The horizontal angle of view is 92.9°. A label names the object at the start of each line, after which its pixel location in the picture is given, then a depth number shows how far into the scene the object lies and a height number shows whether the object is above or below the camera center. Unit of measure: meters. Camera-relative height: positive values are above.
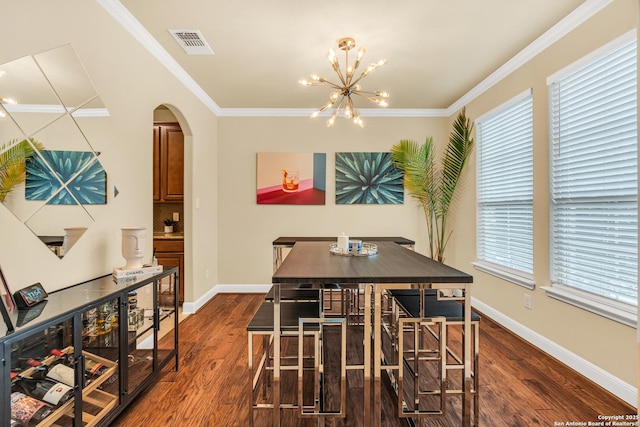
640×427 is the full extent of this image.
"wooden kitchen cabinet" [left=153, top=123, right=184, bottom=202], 3.88 +0.69
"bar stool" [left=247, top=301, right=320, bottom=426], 1.57 -0.58
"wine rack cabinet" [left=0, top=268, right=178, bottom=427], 1.17 -0.62
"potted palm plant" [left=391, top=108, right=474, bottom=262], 3.84 +0.57
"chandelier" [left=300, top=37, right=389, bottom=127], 2.21 +1.09
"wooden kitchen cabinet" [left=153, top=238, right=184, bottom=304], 3.68 -0.44
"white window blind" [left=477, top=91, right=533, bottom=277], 2.80 +0.29
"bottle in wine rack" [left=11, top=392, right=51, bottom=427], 1.14 -0.76
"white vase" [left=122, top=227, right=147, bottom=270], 1.95 -0.20
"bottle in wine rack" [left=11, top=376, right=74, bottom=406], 1.18 -0.72
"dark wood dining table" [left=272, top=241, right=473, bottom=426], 1.47 -0.33
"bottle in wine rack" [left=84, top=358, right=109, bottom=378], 1.47 -0.76
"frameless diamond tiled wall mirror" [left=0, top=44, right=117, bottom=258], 1.40 +0.35
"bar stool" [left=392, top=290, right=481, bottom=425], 1.59 -0.55
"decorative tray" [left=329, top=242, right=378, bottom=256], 2.10 -0.26
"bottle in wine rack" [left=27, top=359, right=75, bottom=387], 1.24 -0.66
